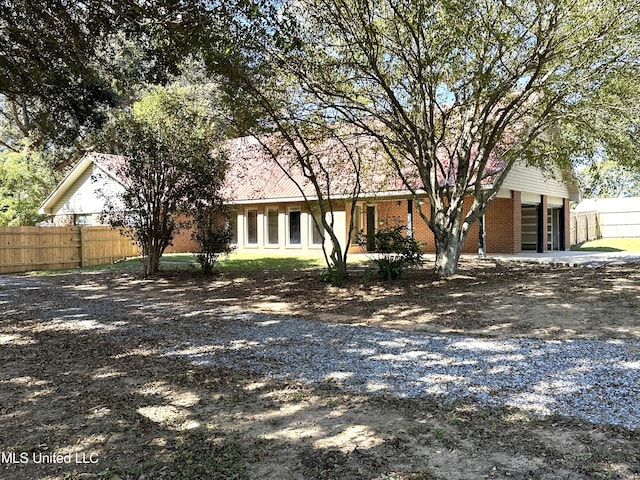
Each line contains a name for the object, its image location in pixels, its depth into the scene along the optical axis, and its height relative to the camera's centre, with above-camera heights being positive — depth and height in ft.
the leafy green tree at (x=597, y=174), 43.68 +5.15
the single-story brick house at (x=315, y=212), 64.39 +3.07
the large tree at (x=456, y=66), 30.42 +11.14
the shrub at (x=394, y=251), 38.42 -1.53
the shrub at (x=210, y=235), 44.91 -0.10
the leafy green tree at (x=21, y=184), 71.20 +8.17
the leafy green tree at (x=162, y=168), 42.63 +5.85
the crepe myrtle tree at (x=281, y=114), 25.84 +8.67
